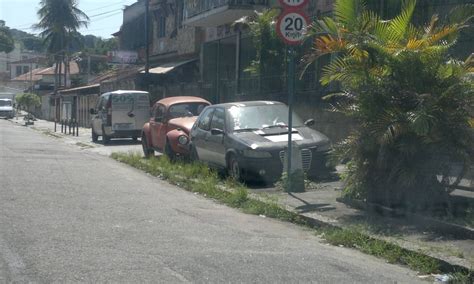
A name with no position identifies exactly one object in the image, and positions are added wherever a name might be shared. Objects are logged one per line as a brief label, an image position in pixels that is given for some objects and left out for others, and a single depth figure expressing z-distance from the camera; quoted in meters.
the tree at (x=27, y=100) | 63.13
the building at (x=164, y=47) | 34.41
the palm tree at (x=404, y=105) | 9.38
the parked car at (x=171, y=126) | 16.95
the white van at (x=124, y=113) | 26.22
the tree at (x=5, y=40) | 111.94
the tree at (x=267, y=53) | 20.00
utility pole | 33.53
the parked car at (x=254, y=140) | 12.88
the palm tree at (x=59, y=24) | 59.75
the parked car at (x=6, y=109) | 65.12
